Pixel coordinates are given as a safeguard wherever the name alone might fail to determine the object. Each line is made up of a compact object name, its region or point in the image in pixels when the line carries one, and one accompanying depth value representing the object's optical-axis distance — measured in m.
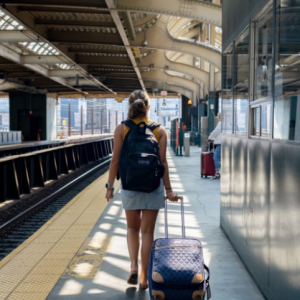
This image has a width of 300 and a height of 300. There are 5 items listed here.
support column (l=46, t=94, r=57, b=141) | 46.22
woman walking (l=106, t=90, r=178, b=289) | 4.36
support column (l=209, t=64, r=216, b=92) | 30.84
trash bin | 25.98
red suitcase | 15.13
